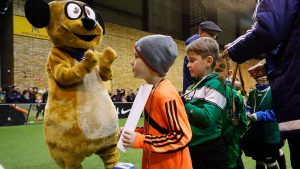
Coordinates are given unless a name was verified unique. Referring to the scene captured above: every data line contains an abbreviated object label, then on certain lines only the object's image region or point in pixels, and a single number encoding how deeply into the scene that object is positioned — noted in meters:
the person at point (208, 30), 3.57
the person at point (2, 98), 11.63
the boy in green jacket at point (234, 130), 2.77
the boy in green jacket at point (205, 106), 2.11
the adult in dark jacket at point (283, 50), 1.36
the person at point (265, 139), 3.34
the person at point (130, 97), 16.17
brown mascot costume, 2.51
